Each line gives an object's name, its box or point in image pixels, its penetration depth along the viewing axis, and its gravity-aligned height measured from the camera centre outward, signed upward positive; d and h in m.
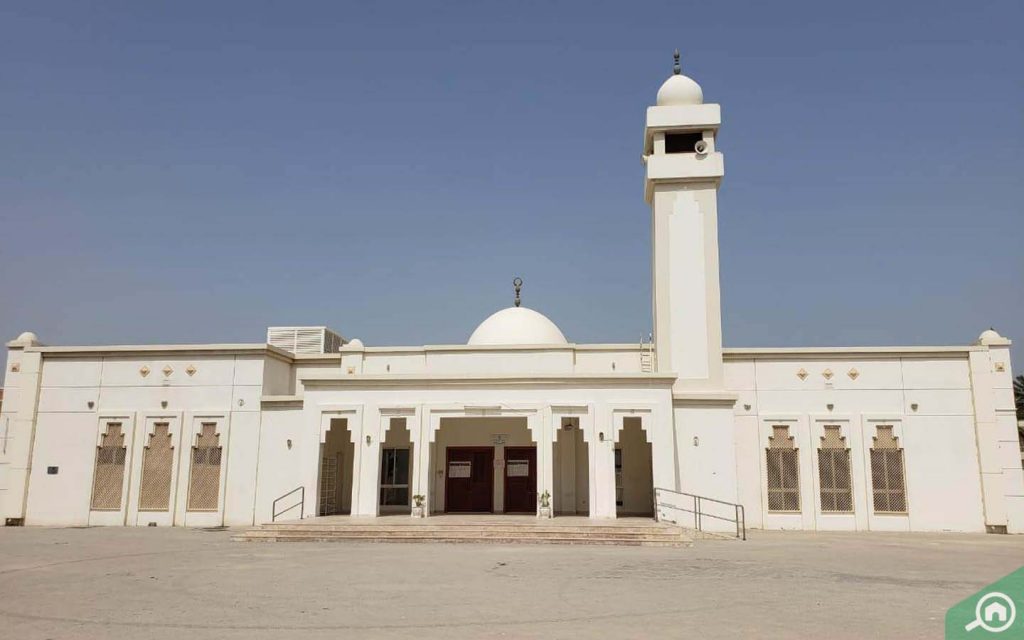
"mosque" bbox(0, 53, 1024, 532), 22.39 +0.77
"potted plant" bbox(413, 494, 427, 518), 21.70 -1.47
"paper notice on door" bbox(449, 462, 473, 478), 24.55 -0.50
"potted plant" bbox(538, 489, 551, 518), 21.11 -1.36
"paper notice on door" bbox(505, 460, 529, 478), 24.45 -0.45
